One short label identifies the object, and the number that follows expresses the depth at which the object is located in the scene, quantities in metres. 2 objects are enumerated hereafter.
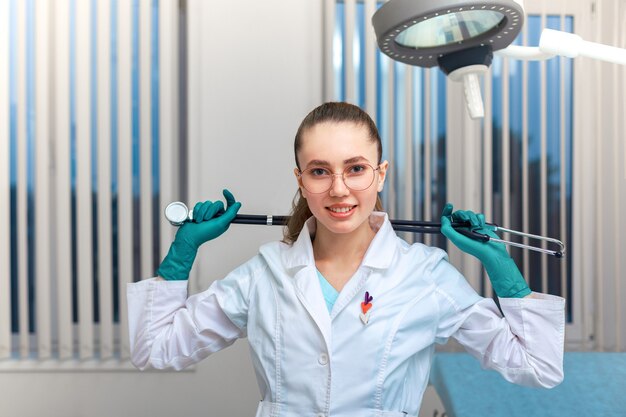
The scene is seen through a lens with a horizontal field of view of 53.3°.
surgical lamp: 1.03
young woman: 1.15
